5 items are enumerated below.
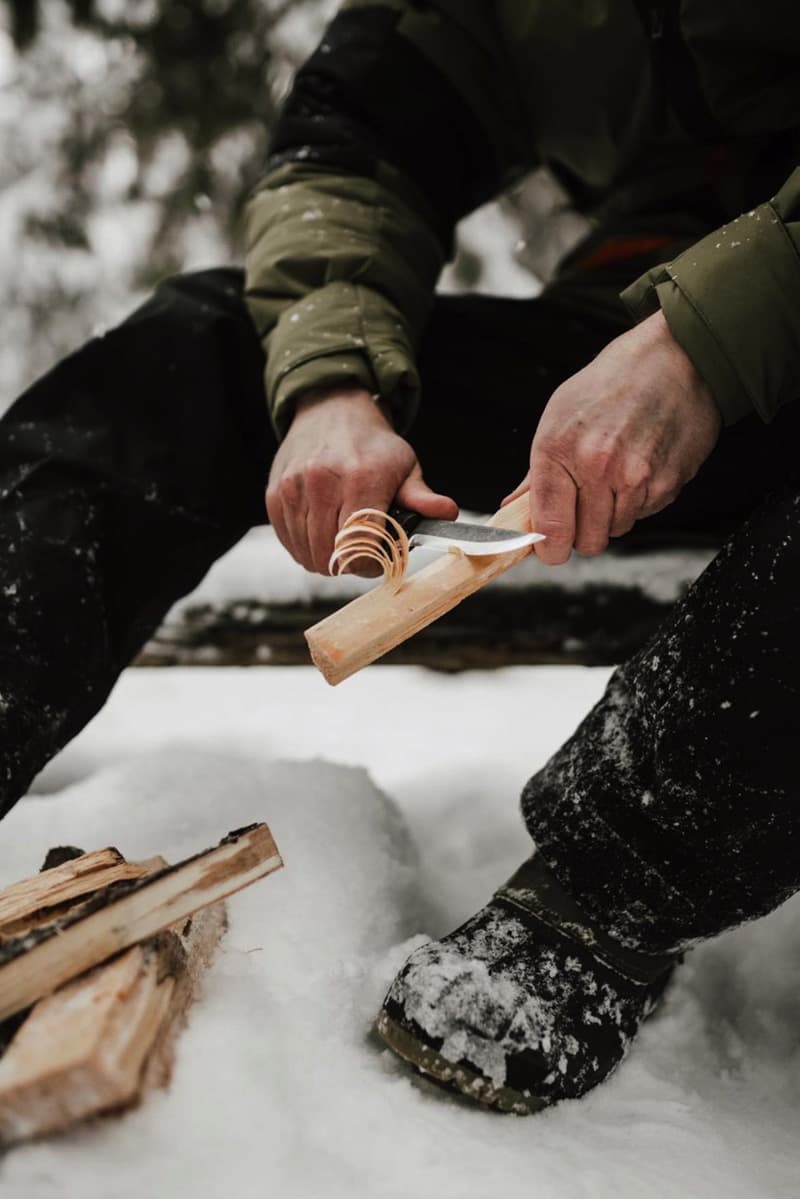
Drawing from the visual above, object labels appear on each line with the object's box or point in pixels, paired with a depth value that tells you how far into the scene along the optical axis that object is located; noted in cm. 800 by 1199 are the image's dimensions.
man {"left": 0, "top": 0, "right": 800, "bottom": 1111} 75
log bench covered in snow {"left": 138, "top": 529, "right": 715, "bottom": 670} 135
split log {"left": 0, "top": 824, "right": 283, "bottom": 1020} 62
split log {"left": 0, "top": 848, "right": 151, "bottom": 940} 70
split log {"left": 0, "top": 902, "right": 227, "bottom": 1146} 55
